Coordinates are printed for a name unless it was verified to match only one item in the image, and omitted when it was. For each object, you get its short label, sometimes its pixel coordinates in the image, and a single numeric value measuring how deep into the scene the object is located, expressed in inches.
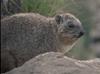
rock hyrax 448.4
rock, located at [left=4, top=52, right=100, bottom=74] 393.8
